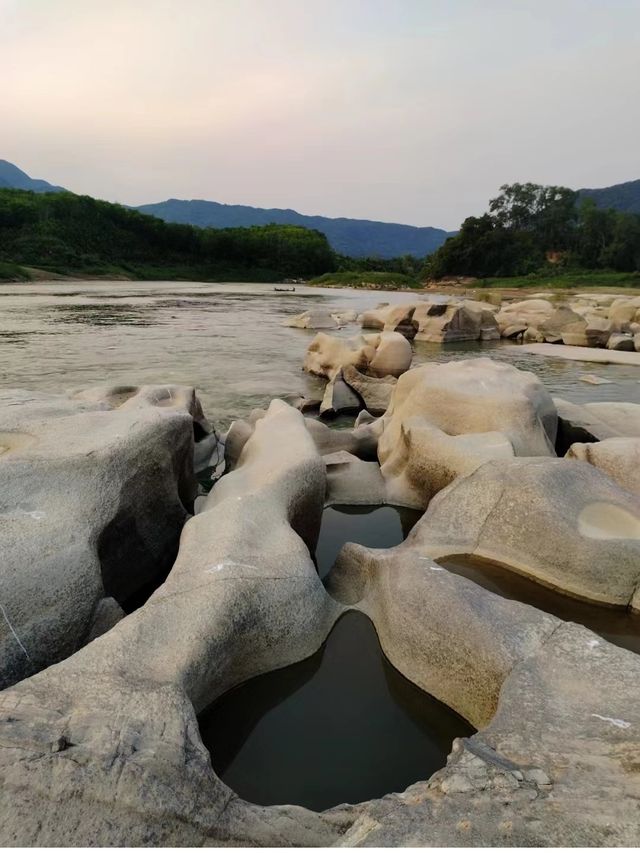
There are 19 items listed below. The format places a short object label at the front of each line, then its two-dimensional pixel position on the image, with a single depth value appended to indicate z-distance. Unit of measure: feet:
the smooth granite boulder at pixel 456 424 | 17.88
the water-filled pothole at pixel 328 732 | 8.58
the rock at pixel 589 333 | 64.28
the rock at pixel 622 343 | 62.28
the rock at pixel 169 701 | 6.26
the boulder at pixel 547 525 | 13.16
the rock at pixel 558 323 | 67.95
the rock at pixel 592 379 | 44.44
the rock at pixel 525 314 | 75.29
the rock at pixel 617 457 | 16.76
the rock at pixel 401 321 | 72.48
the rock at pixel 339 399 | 31.89
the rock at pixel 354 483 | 19.36
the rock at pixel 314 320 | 78.02
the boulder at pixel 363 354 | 41.42
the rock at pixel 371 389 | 32.71
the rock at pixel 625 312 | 75.46
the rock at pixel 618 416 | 22.65
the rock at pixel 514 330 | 73.00
